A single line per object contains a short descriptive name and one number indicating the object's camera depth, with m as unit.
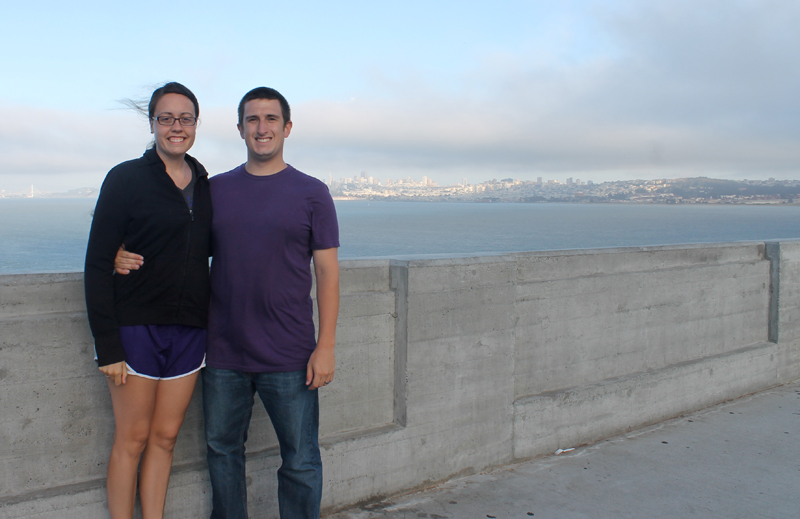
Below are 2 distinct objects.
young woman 2.27
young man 2.48
